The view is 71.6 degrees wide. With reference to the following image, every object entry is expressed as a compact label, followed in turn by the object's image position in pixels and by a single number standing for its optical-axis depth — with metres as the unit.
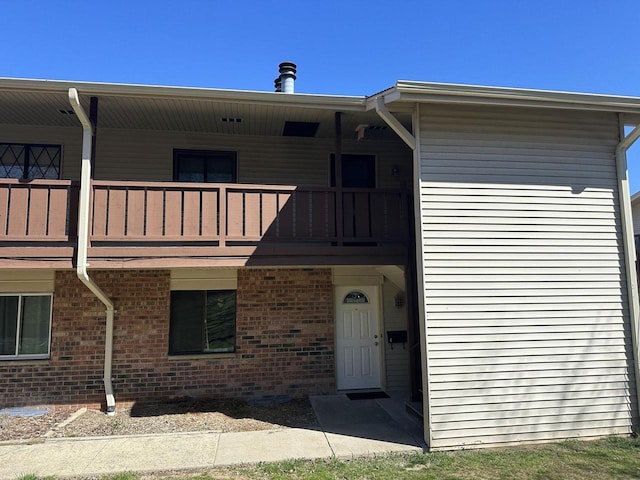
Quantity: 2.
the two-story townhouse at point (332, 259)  5.87
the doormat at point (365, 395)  7.89
